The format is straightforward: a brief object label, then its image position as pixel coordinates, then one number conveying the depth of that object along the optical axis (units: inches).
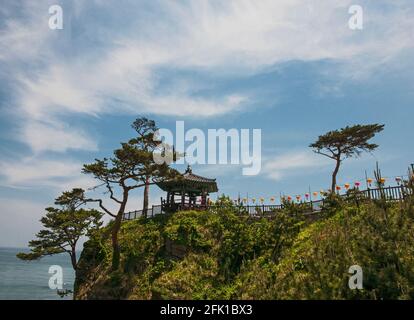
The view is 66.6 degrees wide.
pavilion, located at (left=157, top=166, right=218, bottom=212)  1050.1
